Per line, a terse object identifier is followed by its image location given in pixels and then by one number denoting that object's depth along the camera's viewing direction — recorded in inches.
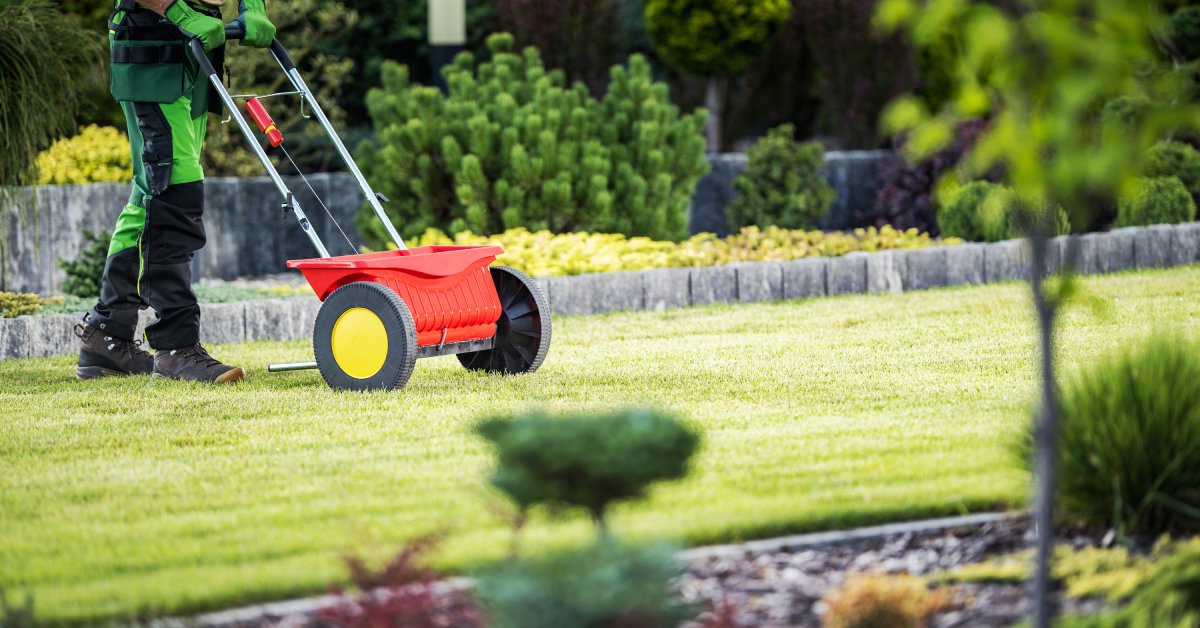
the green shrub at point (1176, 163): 788.0
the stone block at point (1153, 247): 690.2
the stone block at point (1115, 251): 683.4
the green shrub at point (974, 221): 711.1
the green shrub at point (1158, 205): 740.6
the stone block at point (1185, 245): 693.3
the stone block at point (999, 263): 666.8
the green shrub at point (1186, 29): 929.5
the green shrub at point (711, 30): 1031.0
